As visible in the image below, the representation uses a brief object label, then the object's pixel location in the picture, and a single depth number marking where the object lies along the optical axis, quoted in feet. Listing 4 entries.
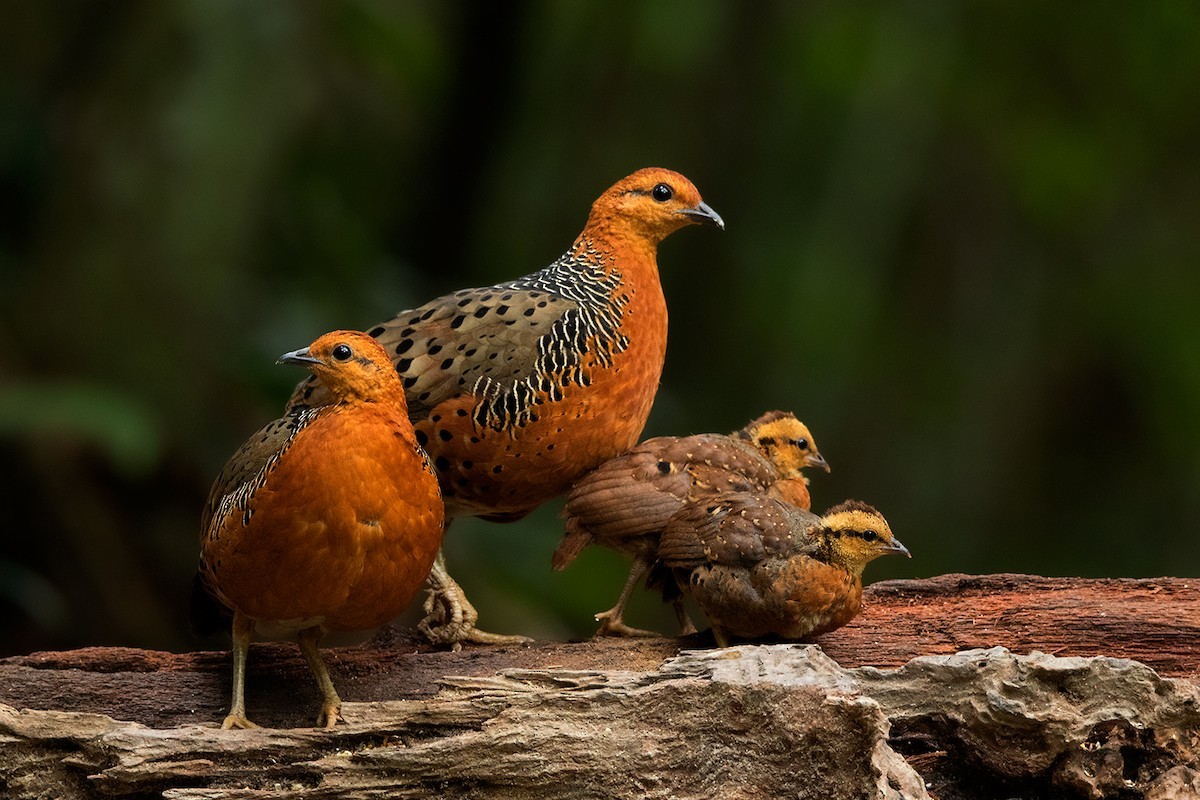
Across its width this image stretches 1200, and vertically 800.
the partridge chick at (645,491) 35.99
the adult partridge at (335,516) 29.78
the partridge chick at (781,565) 32.55
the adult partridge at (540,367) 36.17
